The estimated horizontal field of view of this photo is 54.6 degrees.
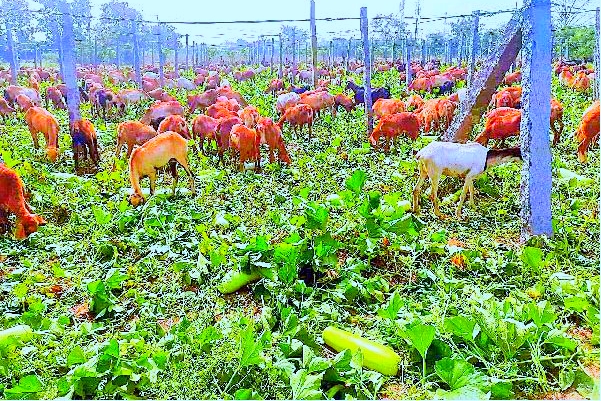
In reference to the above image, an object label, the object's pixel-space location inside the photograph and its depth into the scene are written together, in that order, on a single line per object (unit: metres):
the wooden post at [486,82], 7.52
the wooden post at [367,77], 12.20
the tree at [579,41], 29.97
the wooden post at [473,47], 16.81
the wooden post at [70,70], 10.19
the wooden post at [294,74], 28.36
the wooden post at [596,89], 15.57
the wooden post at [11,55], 20.36
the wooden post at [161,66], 22.27
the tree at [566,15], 14.80
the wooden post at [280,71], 28.12
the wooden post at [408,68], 23.03
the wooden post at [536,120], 5.61
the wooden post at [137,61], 24.02
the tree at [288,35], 43.61
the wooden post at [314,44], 19.55
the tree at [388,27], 33.22
